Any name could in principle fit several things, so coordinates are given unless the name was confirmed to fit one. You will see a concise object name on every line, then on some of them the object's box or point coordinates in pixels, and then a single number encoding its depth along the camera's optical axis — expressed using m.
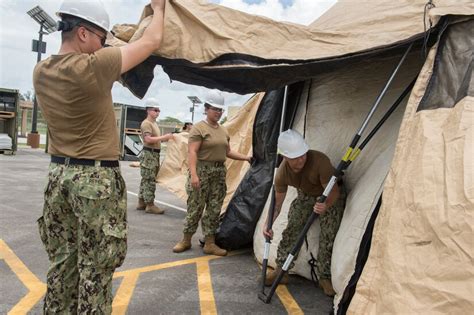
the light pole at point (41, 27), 18.00
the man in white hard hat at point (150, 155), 6.86
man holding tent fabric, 2.15
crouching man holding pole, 3.50
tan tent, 1.94
